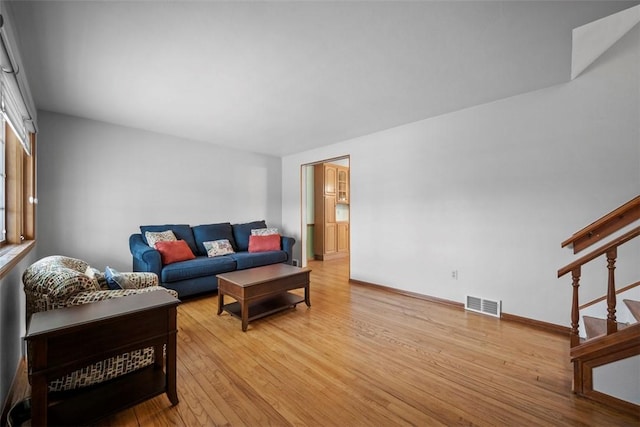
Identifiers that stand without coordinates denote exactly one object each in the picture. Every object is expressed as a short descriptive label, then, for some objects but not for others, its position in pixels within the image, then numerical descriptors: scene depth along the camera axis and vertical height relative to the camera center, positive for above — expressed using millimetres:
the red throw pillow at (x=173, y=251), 3424 -513
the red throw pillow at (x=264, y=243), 4402 -511
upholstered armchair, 1472 -491
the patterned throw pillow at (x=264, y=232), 4629 -339
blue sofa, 3215 -653
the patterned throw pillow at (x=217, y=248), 4078 -550
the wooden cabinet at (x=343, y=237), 6565 -619
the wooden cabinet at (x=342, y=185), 6660 +732
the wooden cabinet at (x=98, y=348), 1159 -671
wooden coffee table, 2596 -802
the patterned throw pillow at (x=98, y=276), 1980 -503
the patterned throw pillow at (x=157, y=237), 3582 -335
